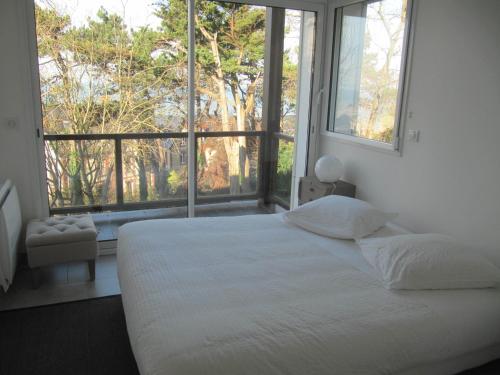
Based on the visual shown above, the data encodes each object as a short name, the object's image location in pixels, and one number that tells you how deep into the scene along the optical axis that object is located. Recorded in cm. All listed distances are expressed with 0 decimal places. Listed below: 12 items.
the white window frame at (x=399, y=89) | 318
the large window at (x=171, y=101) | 356
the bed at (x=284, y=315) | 168
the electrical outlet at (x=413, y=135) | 317
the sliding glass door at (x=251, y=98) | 397
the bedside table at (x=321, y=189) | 379
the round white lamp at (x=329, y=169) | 376
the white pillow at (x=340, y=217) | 286
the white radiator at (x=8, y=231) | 289
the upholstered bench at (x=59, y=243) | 308
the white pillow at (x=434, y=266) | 221
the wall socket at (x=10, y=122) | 337
